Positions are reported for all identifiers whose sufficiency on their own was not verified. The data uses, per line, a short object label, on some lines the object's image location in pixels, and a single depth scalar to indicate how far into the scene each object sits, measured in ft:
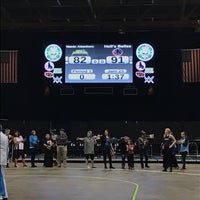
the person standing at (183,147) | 59.71
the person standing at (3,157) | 29.27
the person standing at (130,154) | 60.34
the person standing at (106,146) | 61.55
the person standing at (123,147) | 61.72
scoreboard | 71.56
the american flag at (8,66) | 82.43
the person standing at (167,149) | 56.75
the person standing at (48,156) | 63.77
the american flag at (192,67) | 79.61
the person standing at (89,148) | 62.34
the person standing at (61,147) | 62.90
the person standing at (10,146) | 69.91
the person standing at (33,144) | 63.69
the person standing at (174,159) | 58.13
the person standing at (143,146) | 62.64
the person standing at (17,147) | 63.87
